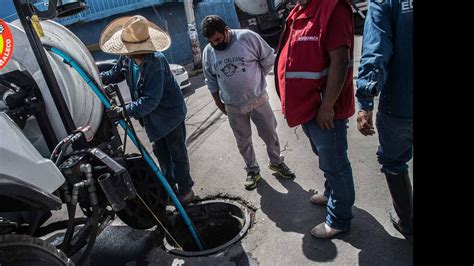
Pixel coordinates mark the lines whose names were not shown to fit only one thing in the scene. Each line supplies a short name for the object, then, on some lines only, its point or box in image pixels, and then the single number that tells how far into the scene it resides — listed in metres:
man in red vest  2.38
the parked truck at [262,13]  12.66
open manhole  3.79
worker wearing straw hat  3.35
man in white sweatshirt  3.68
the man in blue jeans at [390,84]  2.23
